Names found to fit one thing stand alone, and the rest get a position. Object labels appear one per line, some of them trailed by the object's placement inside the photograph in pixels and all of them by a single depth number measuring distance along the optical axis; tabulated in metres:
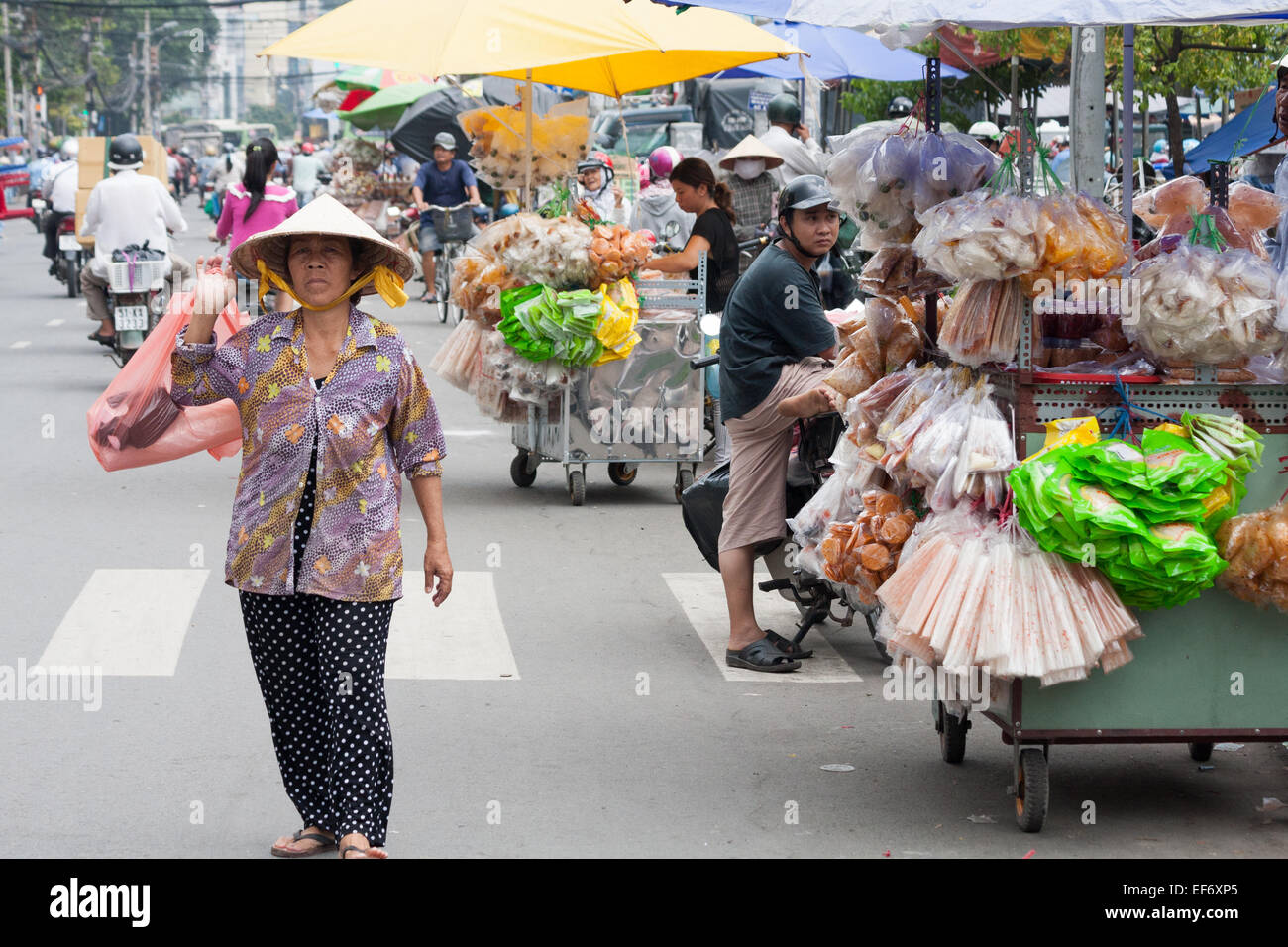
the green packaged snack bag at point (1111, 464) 4.68
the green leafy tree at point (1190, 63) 15.48
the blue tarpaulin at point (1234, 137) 13.79
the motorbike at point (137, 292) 14.99
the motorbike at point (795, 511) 7.23
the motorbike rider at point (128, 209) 15.00
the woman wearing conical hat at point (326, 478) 4.57
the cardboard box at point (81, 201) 21.92
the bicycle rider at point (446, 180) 21.56
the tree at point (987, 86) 11.67
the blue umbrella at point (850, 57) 14.17
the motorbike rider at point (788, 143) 13.95
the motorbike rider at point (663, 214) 16.16
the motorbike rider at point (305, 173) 31.12
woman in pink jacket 12.82
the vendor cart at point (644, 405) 10.52
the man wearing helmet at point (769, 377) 6.85
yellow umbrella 9.41
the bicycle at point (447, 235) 21.39
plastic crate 14.91
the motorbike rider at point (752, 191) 13.47
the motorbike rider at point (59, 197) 23.19
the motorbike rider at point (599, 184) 15.91
